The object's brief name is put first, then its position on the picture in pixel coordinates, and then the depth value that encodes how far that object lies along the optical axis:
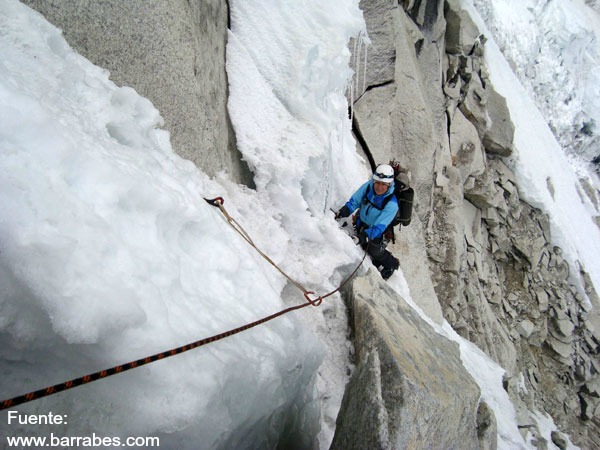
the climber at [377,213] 4.49
